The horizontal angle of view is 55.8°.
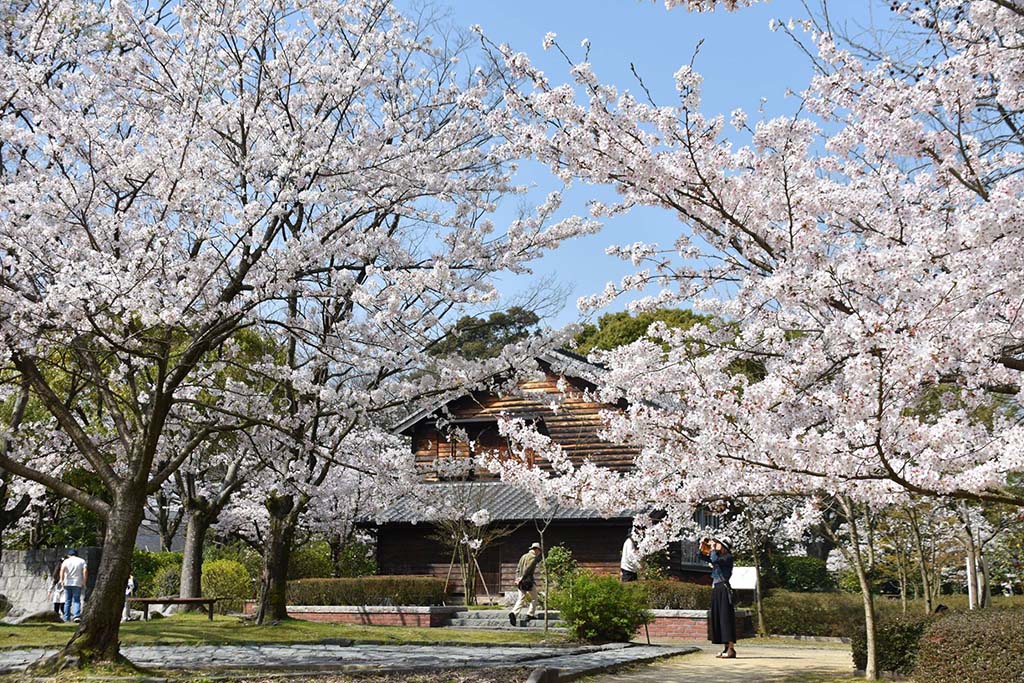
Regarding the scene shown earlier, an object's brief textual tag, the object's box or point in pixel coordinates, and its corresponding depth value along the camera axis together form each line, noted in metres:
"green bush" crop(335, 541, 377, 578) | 30.45
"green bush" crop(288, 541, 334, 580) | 28.95
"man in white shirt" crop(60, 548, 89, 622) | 18.08
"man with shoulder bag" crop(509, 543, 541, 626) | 18.97
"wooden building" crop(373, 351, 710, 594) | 25.48
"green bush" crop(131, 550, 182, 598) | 28.66
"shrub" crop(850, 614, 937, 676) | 11.91
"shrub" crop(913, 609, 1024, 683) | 9.09
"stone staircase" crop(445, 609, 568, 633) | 21.34
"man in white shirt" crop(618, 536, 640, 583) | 18.72
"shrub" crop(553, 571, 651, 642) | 16.00
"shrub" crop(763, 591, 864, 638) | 22.68
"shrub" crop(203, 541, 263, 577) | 31.55
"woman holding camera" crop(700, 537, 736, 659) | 15.30
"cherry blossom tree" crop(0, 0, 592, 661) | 10.22
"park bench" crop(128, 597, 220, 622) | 19.38
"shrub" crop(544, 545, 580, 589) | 23.41
